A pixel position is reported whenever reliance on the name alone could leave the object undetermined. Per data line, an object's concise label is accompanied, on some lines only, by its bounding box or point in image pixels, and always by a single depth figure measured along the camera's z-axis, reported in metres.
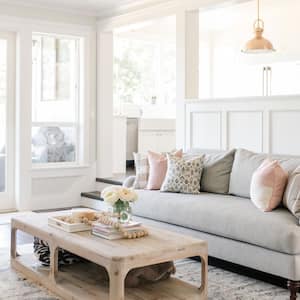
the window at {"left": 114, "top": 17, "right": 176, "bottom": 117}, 8.38
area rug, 3.34
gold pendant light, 6.03
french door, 6.33
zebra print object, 3.76
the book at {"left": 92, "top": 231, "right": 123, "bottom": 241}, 3.22
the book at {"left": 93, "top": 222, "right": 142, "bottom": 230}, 3.27
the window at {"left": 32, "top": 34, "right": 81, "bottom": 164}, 6.60
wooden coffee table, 2.84
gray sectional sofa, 3.36
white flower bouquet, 3.25
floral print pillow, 4.69
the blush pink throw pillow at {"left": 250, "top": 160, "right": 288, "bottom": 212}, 3.78
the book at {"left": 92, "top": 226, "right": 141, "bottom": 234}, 3.24
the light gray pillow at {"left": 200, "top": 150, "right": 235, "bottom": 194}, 4.66
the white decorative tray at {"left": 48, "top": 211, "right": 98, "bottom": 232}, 3.45
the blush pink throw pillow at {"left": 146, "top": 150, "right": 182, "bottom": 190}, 4.98
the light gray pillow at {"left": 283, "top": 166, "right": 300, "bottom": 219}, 3.54
